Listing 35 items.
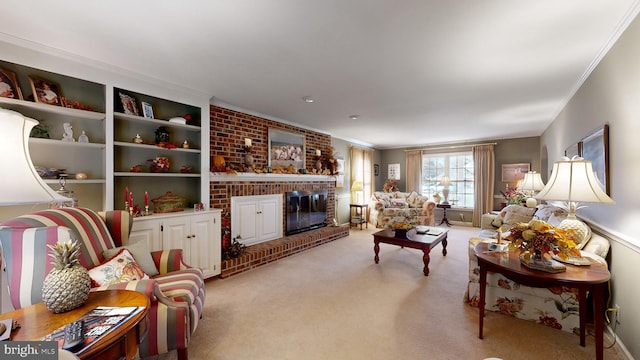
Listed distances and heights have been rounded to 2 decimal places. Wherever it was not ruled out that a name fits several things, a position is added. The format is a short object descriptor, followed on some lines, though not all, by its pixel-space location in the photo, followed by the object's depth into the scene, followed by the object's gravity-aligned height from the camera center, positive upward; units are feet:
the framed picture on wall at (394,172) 25.53 +0.85
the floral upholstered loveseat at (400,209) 19.61 -2.36
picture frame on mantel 14.12 +1.89
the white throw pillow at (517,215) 11.75 -1.71
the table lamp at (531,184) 12.39 -0.23
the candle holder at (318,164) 17.01 +1.13
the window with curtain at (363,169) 21.67 +1.02
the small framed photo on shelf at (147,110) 8.88 +2.60
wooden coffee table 10.50 -2.76
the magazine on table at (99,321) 2.88 -1.83
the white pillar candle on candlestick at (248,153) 12.29 +1.42
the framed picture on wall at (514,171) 19.36 +0.68
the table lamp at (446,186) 22.43 -0.62
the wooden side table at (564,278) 4.96 -2.08
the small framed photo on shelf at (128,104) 8.38 +2.67
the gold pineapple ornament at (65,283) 3.39 -1.43
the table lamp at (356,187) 20.92 -0.58
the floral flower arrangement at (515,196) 15.34 -1.13
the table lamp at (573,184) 5.41 -0.11
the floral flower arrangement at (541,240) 5.29 -1.35
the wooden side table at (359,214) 20.58 -2.97
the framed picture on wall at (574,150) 9.11 +1.21
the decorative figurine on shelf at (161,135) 9.56 +1.79
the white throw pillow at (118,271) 5.06 -1.94
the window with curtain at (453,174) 22.12 +0.51
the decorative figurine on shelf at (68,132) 7.43 +1.52
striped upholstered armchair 4.12 -1.69
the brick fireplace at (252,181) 11.09 -0.04
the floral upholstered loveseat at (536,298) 6.52 -3.44
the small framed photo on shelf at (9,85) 6.42 +2.54
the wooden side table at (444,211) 21.23 -2.75
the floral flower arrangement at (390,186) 24.06 -0.59
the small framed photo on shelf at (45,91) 6.88 +2.59
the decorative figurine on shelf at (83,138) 7.57 +1.34
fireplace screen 14.92 -1.96
